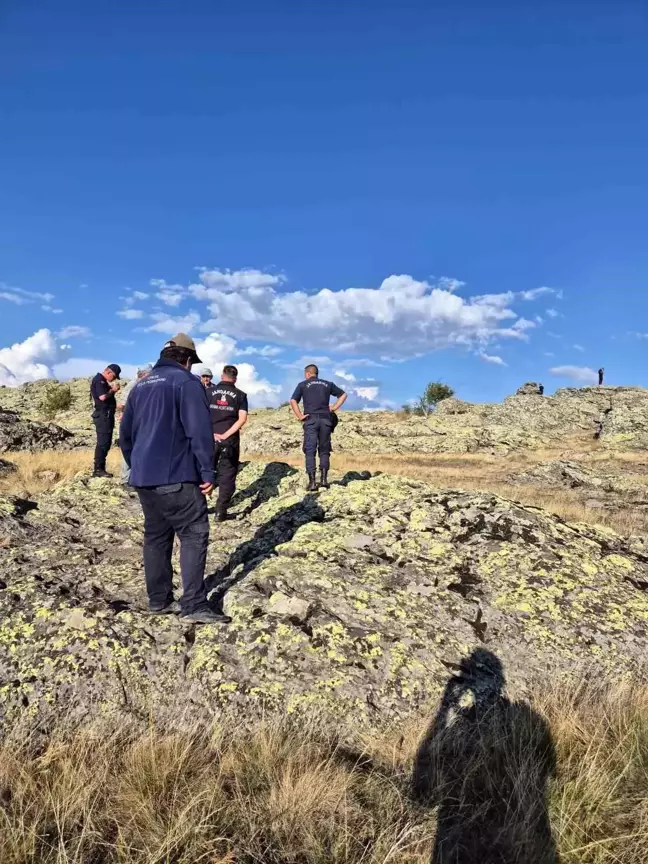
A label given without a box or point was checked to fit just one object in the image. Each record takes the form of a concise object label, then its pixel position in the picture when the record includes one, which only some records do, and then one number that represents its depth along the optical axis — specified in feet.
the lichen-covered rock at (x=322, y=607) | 12.44
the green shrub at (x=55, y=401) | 175.98
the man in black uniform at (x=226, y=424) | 28.94
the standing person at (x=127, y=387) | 29.99
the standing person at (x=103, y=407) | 37.32
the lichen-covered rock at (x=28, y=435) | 76.54
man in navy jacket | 15.29
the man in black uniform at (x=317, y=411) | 35.58
